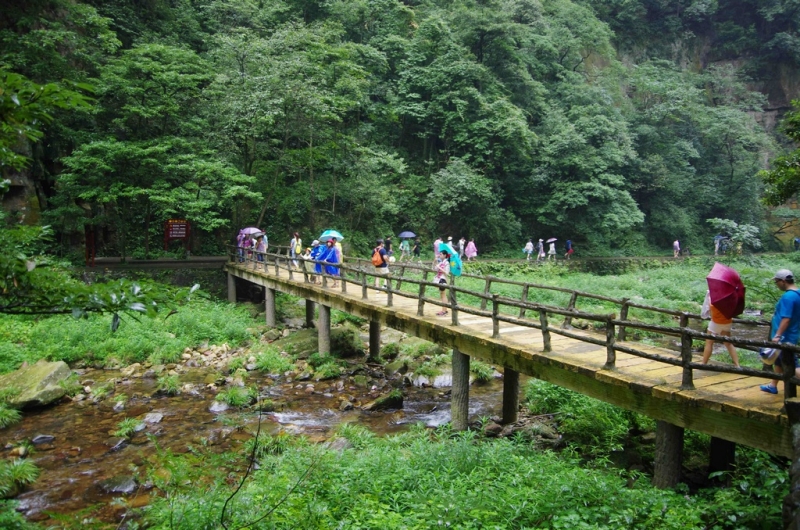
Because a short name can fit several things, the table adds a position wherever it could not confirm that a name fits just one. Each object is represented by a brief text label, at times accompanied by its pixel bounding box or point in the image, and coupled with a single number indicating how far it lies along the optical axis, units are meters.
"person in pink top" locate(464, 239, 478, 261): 29.98
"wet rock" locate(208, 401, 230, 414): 11.85
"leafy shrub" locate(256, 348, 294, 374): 14.82
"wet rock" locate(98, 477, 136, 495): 8.12
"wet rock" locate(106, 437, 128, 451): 9.79
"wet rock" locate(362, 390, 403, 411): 11.79
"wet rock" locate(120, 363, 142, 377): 14.53
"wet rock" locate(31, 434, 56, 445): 10.02
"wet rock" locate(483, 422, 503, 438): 9.95
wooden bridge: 5.62
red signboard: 23.61
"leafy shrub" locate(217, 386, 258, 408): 12.05
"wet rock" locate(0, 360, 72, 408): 11.57
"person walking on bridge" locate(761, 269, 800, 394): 5.54
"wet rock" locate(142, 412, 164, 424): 11.11
